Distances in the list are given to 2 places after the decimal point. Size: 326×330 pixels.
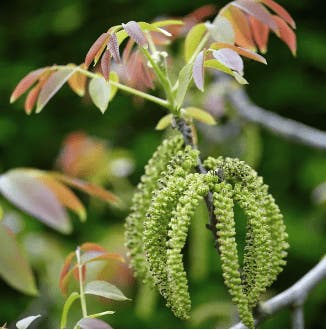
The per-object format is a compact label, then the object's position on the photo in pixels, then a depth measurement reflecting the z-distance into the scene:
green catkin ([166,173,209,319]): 0.93
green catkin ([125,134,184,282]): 1.01
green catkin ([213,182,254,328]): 0.93
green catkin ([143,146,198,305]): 0.95
